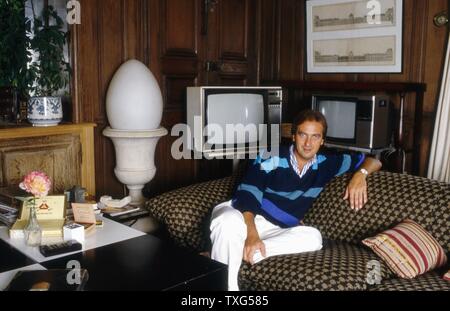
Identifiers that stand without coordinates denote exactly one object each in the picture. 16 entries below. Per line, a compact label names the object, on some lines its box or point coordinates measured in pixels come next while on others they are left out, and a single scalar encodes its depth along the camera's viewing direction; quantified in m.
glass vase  1.71
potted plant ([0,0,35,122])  2.68
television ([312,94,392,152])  2.86
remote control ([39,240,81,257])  1.62
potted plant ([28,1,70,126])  2.69
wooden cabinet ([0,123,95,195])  2.56
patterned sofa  1.79
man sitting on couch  2.05
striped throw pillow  1.87
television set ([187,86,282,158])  3.08
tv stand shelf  2.90
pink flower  1.73
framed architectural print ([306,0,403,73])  3.20
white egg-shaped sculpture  2.83
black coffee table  1.43
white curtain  2.84
